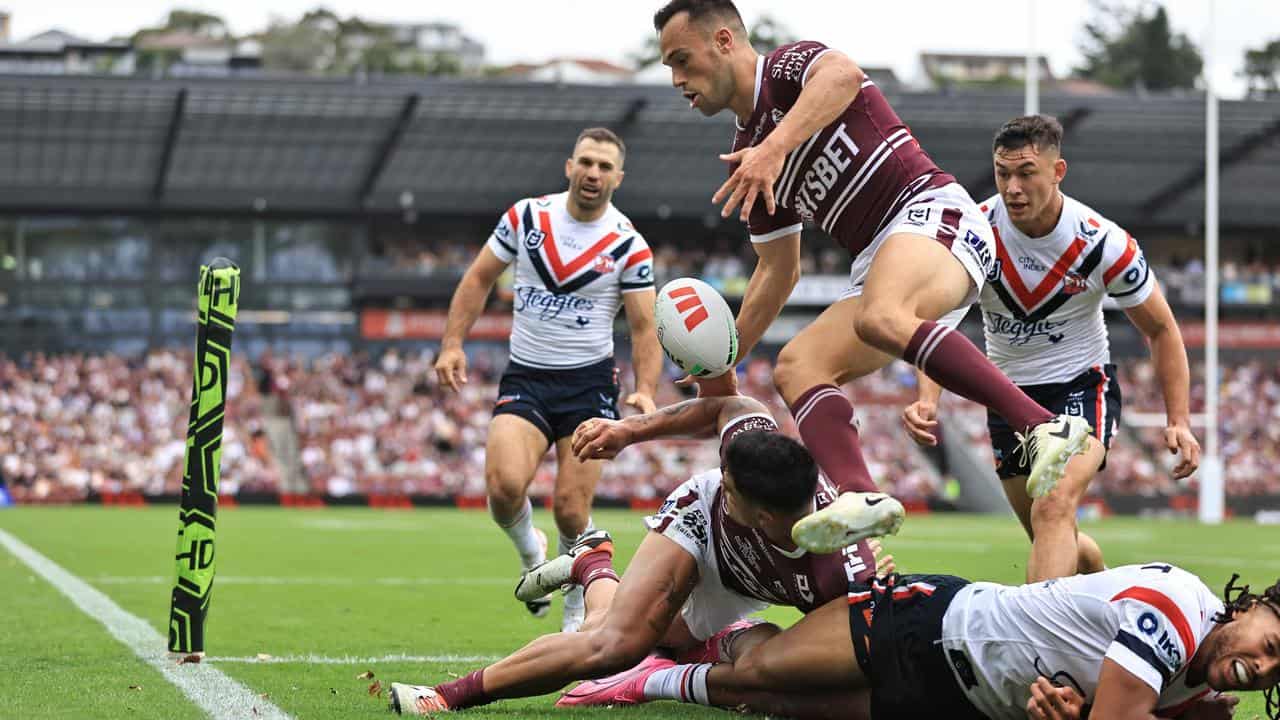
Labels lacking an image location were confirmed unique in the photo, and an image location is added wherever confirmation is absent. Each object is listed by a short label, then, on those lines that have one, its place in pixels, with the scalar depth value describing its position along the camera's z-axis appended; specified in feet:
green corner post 22.45
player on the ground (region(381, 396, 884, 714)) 17.78
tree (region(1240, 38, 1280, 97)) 249.34
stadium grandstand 123.03
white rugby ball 21.09
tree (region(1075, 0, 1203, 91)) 291.79
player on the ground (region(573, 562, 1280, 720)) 15.07
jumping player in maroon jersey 18.66
